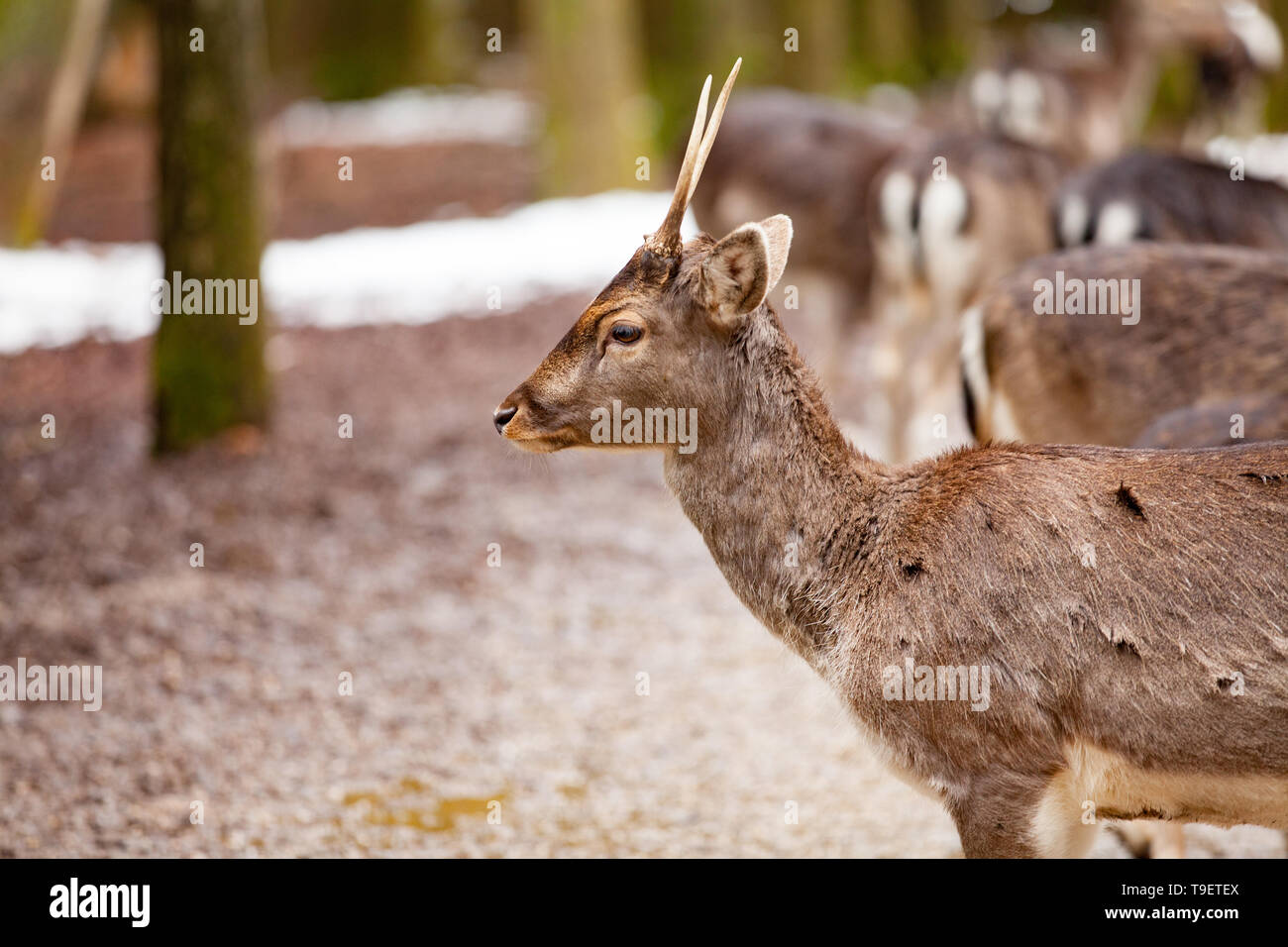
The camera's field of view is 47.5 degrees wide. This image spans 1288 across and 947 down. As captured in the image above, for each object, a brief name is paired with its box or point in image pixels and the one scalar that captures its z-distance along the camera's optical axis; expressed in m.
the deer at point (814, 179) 9.50
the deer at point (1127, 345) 5.07
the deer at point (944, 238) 8.09
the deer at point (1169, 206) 6.82
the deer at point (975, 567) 3.39
